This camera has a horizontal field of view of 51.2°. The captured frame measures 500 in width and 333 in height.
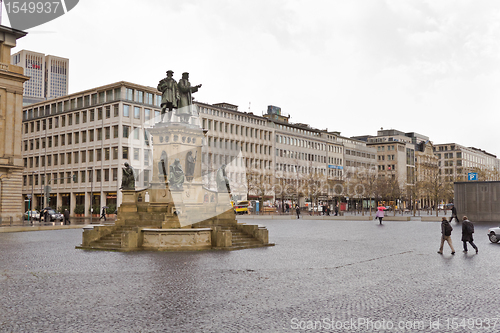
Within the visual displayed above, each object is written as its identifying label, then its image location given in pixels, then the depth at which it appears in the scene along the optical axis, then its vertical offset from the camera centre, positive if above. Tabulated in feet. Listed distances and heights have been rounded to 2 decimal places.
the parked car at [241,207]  262.06 -5.47
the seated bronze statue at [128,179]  78.23 +2.58
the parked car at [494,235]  80.43 -6.01
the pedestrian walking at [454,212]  140.81 -4.31
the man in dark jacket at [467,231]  65.05 -4.38
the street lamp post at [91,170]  265.46 +13.16
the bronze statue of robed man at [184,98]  82.58 +15.64
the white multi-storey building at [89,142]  259.19 +28.43
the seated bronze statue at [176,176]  72.64 +2.81
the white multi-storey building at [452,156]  590.96 +46.72
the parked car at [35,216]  197.80 -7.61
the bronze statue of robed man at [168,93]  81.76 +16.19
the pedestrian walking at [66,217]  159.32 -6.41
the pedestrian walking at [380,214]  150.71 -5.20
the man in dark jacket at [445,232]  63.31 -4.36
